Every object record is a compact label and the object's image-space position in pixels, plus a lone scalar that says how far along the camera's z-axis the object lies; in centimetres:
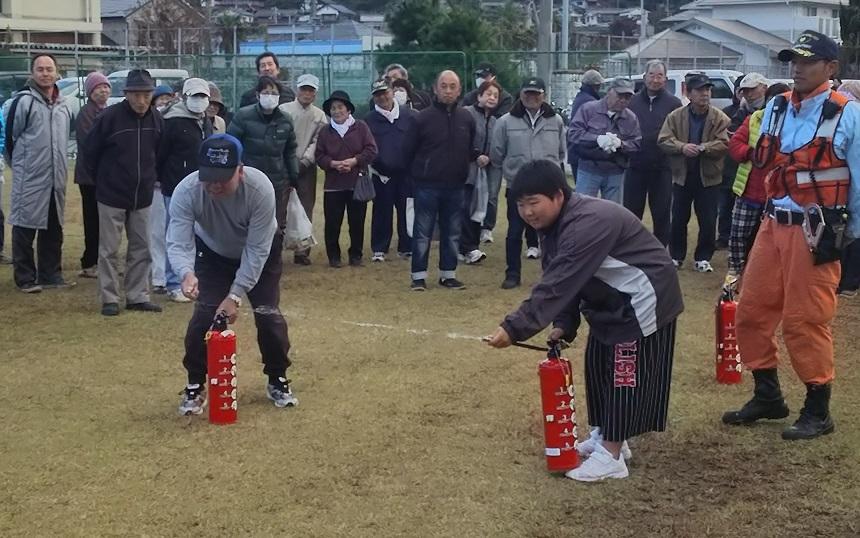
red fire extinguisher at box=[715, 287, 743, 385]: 704
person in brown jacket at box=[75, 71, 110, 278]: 1071
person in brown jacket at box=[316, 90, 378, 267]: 1137
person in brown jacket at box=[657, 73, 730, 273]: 1116
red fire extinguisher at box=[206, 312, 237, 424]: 619
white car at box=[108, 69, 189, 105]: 2306
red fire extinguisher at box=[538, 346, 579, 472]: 551
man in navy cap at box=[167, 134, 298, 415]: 605
